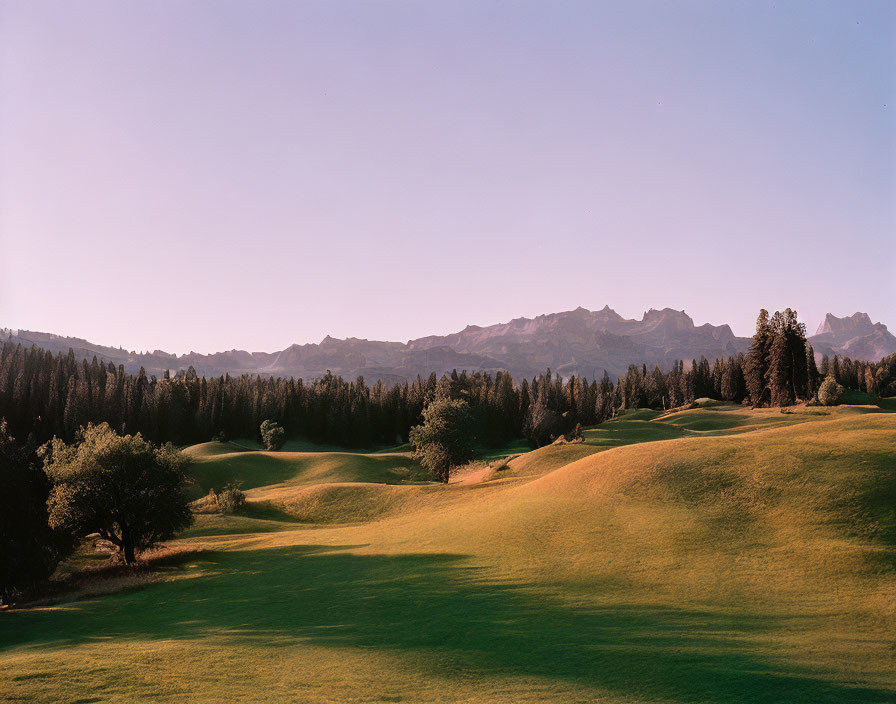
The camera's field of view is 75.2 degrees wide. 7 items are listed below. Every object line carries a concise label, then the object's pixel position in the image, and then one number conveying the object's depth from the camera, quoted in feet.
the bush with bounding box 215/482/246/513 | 215.72
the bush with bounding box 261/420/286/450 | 499.92
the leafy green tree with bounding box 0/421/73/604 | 123.24
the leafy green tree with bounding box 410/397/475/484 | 288.30
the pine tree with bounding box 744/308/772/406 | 399.24
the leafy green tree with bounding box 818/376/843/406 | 367.86
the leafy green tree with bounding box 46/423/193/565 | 143.13
